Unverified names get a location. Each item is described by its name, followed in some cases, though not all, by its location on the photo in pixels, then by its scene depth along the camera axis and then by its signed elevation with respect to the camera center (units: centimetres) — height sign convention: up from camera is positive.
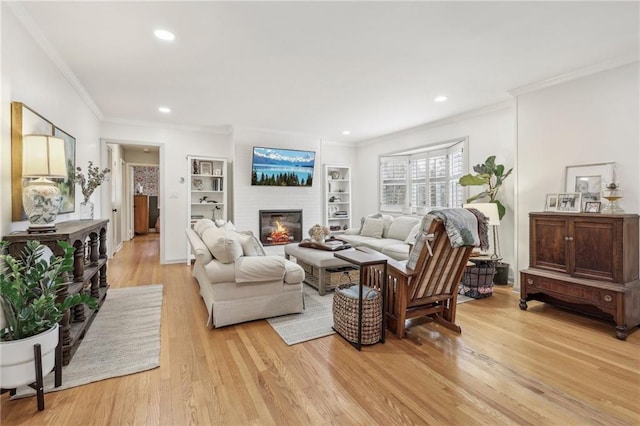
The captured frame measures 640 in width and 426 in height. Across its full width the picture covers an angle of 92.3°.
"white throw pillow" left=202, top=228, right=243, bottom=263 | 275 -34
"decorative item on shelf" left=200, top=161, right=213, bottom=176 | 588 +81
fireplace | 603 -34
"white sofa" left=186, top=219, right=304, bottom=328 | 274 -66
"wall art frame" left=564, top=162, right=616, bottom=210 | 299 +31
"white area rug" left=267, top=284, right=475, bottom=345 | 261 -106
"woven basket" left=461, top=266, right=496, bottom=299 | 366 -85
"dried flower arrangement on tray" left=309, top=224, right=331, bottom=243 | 439 -34
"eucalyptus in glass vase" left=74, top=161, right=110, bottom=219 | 350 +29
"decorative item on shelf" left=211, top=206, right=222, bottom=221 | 609 -6
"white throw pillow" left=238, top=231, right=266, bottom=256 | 305 -37
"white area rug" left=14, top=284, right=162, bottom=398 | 203 -108
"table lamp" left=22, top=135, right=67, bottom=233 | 204 +20
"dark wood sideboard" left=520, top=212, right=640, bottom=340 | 269 -54
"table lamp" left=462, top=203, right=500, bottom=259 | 383 -2
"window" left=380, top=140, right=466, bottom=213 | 515 +58
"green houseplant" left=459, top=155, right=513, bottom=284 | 413 +38
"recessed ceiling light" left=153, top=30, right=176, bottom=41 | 247 +143
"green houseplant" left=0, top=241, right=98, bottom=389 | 164 -58
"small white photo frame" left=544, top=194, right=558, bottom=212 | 328 +7
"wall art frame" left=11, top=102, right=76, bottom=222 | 210 +52
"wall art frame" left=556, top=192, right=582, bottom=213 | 310 +7
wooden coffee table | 371 -66
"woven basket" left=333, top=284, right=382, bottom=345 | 243 -87
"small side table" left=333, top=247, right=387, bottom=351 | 240 -43
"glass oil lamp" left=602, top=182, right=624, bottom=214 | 287 +11
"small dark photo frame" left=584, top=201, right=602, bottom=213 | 299 +3
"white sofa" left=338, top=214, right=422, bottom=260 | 459 -44
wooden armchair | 244 -62
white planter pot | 162 -81
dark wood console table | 201 -47
